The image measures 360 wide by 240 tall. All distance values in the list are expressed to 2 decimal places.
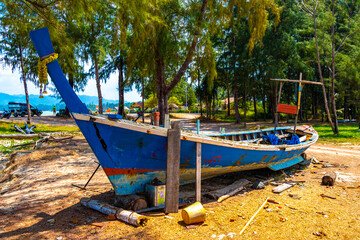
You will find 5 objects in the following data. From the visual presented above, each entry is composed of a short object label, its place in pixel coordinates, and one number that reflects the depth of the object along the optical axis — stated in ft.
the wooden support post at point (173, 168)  16.21
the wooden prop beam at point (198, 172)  17.57
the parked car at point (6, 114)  90.57
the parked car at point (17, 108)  96.35
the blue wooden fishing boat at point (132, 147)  15.06
